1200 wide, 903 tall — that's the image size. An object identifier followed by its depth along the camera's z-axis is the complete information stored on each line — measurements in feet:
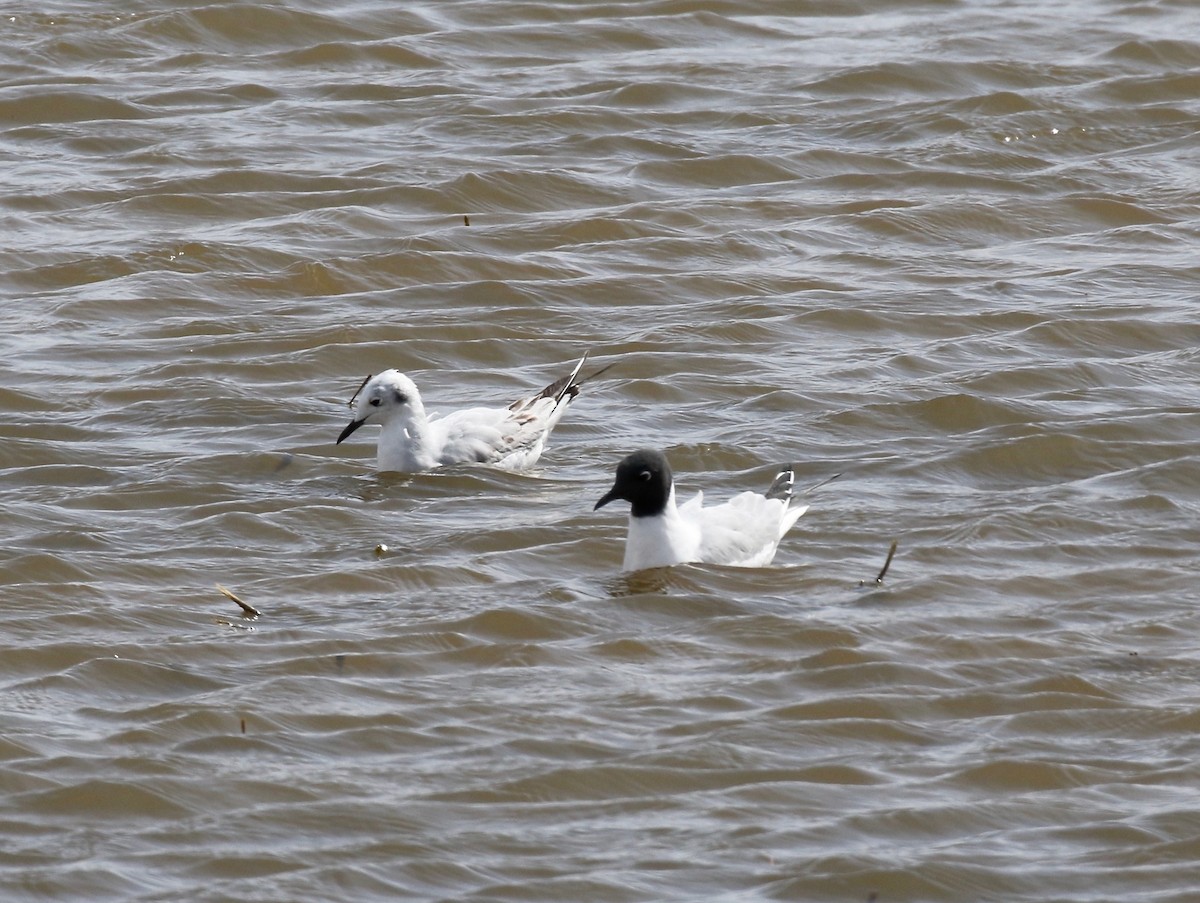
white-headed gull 67.46
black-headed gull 56.59
